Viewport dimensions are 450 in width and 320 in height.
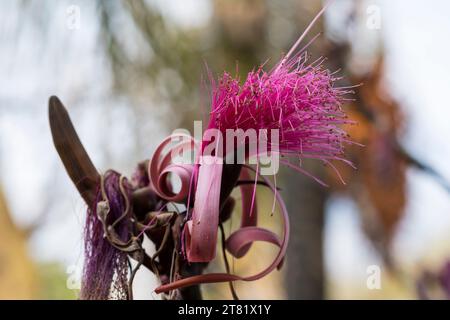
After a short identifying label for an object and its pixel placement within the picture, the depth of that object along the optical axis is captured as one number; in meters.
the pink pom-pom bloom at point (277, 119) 0.64
